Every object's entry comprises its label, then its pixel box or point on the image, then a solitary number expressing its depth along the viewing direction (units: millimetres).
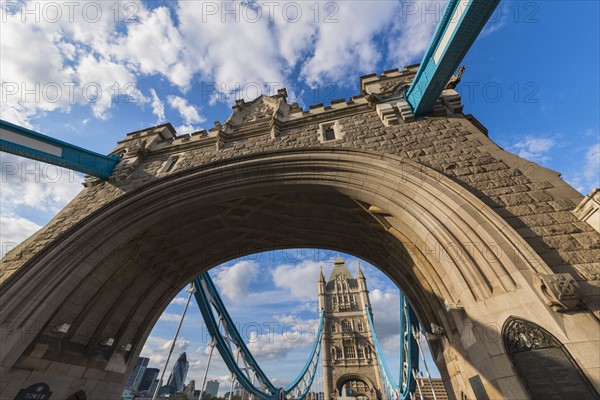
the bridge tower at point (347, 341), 52500
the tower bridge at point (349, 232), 4008
